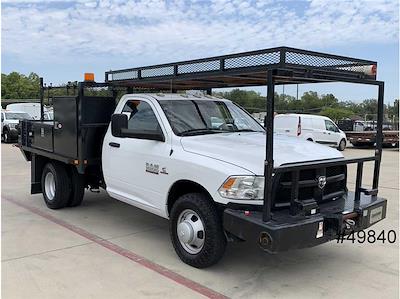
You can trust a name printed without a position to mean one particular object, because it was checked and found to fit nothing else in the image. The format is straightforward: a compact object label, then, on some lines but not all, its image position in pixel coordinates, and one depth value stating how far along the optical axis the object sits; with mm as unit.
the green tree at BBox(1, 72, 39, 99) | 64938
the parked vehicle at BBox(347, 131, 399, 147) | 22947
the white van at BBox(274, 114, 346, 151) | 21141
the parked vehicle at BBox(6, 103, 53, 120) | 30758
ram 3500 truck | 4125
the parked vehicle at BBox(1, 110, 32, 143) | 22394
